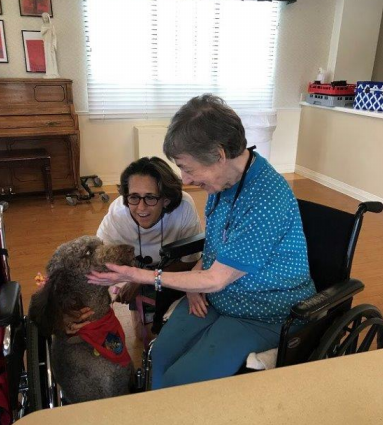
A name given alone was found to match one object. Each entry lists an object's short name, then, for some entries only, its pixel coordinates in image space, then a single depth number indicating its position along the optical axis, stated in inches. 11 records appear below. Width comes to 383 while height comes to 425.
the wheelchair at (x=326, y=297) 43.3
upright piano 138.9
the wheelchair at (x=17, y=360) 42.3
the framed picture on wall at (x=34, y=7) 144.0
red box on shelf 169.9
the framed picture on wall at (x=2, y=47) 144.1
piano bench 139.4
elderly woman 44.6
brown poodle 49.7
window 159.2
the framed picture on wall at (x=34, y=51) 147.1
